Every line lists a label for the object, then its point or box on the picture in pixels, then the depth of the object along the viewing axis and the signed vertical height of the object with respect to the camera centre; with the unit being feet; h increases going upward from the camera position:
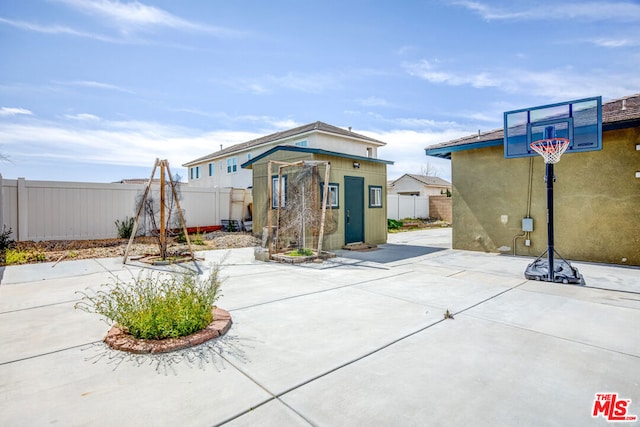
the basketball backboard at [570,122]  22.38 +6.27
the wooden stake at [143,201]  24.64 +0.83
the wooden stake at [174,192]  24.95 +1.58
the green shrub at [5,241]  28.53 -2.51
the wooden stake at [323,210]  27.65 +0.03
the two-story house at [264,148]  62.69 +13.73
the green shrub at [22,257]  24.44 -3.37
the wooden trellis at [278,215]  27.63 -0.35
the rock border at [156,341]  9.75 -4.01
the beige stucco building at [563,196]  24.57 +1.13
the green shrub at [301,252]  27.89 -3.58
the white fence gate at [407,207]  71.92 +0.73
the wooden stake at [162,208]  25.08 +0.33
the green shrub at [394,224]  60.74 -2.74
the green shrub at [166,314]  10.27 -3.34
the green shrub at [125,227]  37.45 -1.67
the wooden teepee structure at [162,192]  25.02 +1.57
